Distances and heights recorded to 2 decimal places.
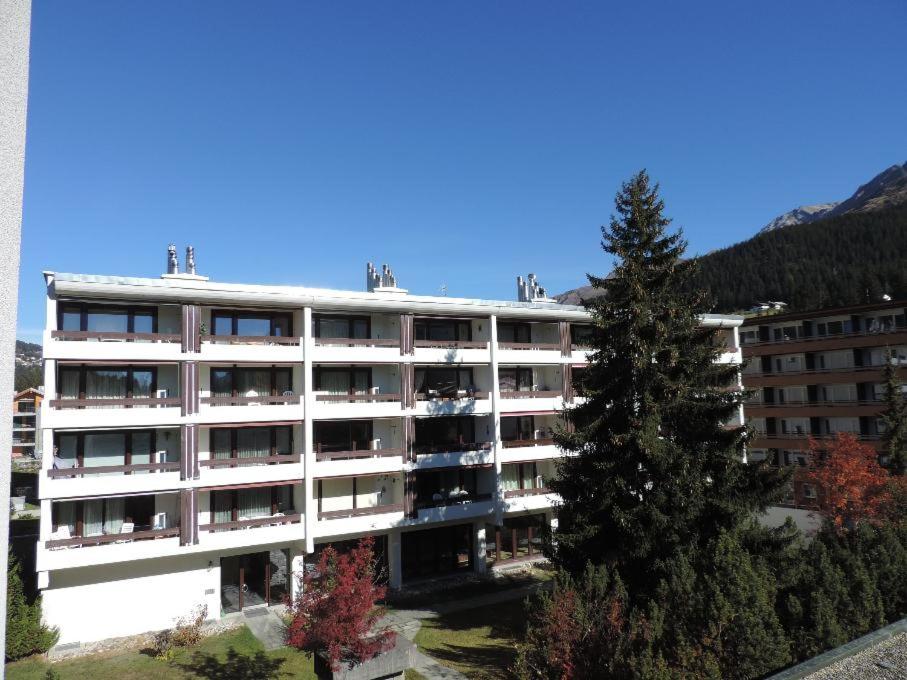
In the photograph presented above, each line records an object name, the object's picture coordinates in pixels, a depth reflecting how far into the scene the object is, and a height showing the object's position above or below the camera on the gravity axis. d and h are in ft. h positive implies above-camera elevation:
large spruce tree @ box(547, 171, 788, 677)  66.59 -4.10
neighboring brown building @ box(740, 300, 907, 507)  139.03 +6.27
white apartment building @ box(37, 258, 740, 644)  73.72 -3.27
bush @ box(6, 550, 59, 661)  67.10 -22.83
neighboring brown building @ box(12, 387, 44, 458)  307.99 +2.08
